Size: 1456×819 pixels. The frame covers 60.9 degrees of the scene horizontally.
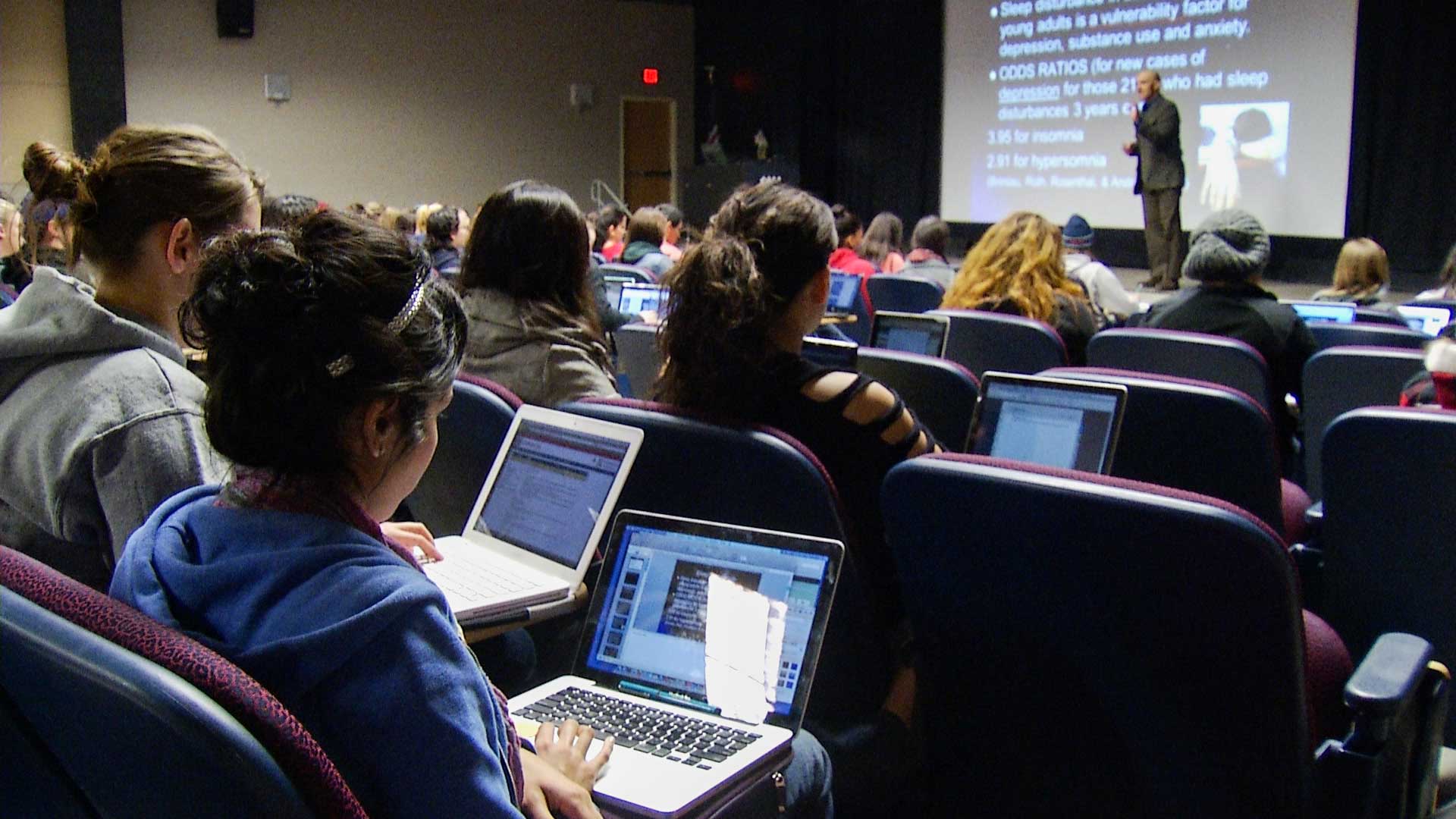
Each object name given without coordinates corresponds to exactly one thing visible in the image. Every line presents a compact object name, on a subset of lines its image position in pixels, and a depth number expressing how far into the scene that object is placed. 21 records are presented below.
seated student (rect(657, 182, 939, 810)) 1.83
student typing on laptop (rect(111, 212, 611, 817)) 0.91
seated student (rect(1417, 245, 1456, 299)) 4.62
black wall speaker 10.58
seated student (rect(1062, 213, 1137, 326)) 5.34
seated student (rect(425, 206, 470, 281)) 5.18
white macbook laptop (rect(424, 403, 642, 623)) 1.69
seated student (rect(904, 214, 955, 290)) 6.18
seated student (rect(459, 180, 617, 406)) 2.49
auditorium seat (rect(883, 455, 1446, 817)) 1.29
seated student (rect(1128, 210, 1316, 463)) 3.50
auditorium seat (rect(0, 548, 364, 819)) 0.78
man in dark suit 8.13
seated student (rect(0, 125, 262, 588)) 1.41
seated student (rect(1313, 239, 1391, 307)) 5.22
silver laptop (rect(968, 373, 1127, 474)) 2.08
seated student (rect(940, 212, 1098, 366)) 3.93
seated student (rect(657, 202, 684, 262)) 7.19
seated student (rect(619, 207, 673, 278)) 6.38
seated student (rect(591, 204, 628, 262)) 8.02
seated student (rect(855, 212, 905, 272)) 7.31
